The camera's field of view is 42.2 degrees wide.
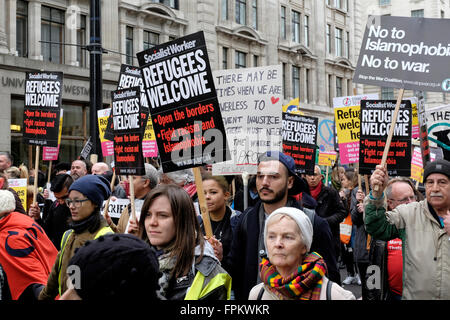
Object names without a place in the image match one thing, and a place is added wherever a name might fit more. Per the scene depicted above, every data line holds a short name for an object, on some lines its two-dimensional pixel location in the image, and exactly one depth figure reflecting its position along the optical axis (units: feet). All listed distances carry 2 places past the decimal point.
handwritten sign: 22.80
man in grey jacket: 12.41
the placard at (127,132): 19.20
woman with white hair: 9.55
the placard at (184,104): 13.97
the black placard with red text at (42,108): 27.99
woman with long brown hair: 10.21
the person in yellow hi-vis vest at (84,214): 12.71
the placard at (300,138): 29.63
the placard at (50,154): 34.86
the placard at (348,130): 33.06
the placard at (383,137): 18.53
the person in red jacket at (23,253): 13.78
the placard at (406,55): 17.21
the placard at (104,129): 36.00
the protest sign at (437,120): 27.86
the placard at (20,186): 27.20
